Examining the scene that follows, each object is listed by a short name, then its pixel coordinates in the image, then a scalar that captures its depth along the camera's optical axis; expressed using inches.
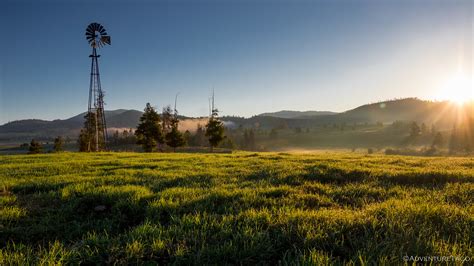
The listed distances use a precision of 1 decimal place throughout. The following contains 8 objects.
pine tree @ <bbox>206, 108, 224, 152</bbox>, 2128.4
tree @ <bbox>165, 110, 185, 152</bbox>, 2209.6
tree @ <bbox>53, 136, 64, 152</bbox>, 2899.6
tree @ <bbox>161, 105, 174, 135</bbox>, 3112.7
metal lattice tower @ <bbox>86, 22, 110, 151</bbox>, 1565.0
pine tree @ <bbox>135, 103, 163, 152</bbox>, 2069.4
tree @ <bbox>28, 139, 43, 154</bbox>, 2524.6
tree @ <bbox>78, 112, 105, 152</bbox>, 2319.1
